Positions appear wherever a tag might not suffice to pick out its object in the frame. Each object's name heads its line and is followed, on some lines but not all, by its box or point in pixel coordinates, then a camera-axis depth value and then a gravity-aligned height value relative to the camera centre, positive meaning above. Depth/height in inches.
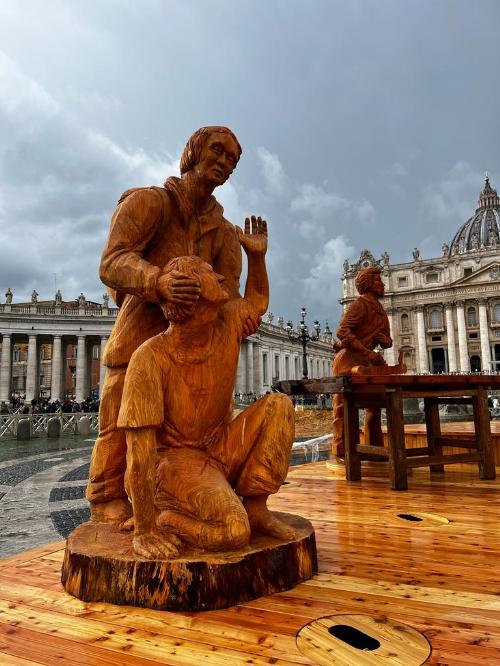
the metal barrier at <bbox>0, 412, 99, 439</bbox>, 728.5 -44.9
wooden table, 172.2 -8.2
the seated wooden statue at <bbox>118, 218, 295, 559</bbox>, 71.1 -7.3
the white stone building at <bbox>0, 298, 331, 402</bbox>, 1657.2 +234.0
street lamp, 1121.1 +165.9
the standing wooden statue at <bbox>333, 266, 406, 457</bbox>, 217.2 +28.1
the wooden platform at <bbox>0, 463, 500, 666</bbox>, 53.9 -31.3
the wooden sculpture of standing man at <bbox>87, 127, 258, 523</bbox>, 84.2 +29.3
